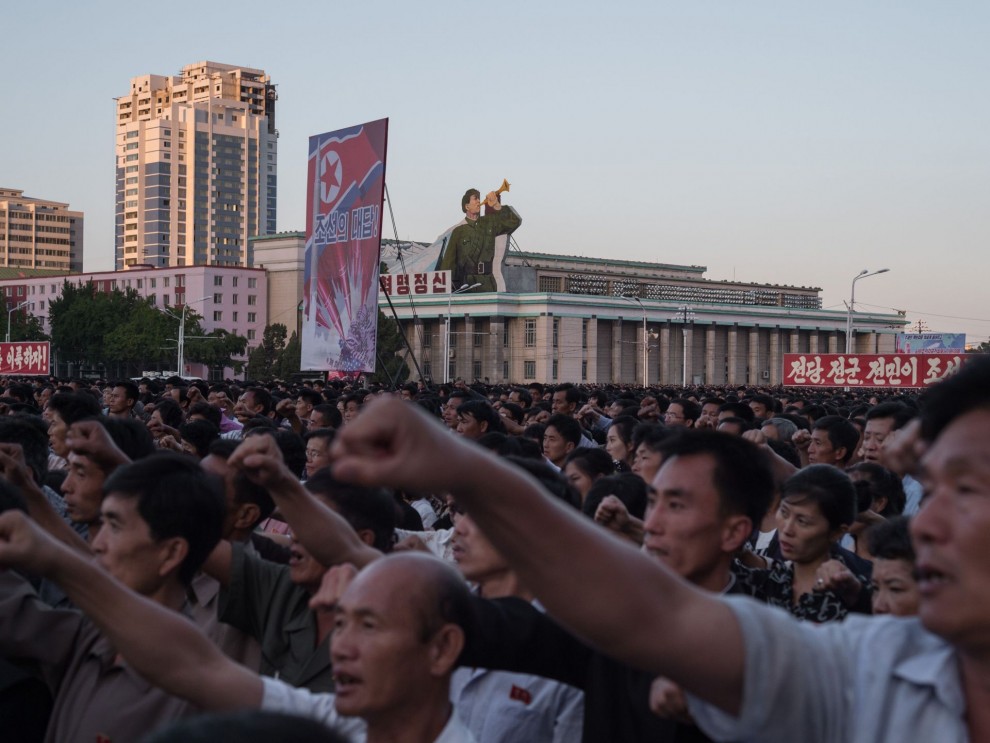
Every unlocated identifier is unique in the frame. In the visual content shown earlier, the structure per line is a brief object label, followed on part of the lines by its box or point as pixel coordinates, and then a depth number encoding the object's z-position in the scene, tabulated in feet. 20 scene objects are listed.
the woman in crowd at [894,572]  12.21
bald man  8.35
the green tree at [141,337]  231.30
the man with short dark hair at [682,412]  35.74
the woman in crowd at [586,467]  21.97
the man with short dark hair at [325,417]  32.45
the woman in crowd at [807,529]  14.16
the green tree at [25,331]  242.78
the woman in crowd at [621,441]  29.12
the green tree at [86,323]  231.91
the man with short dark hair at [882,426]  26.14
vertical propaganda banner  60.64
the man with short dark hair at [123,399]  38.04
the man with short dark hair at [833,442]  27.04
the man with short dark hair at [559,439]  28.94
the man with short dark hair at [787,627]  5.37
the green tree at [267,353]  249.14
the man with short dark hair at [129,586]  10.21
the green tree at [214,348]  239.71
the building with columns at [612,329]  252.01
